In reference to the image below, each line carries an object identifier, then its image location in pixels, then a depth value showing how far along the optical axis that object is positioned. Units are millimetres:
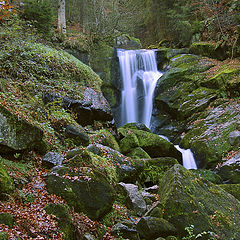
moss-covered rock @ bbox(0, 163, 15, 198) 3305
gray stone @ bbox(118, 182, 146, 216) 4801
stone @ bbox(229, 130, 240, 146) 9406
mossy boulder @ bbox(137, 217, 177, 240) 3795
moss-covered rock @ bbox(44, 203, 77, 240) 3283
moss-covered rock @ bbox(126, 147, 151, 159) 8755
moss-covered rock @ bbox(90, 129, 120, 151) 7669
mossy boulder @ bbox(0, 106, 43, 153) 4273
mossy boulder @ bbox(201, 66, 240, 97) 11773
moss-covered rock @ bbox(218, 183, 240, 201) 6100
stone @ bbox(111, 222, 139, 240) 3891
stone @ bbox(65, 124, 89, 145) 6562
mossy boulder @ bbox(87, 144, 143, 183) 5961
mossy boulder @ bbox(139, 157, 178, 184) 6849
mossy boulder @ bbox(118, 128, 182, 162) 9875
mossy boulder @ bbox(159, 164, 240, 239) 4055
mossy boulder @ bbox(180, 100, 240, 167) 9742
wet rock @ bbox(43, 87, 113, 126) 7922
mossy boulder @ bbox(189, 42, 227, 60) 16391
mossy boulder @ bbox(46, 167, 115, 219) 3914
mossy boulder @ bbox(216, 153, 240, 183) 8195
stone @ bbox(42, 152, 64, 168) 4719
